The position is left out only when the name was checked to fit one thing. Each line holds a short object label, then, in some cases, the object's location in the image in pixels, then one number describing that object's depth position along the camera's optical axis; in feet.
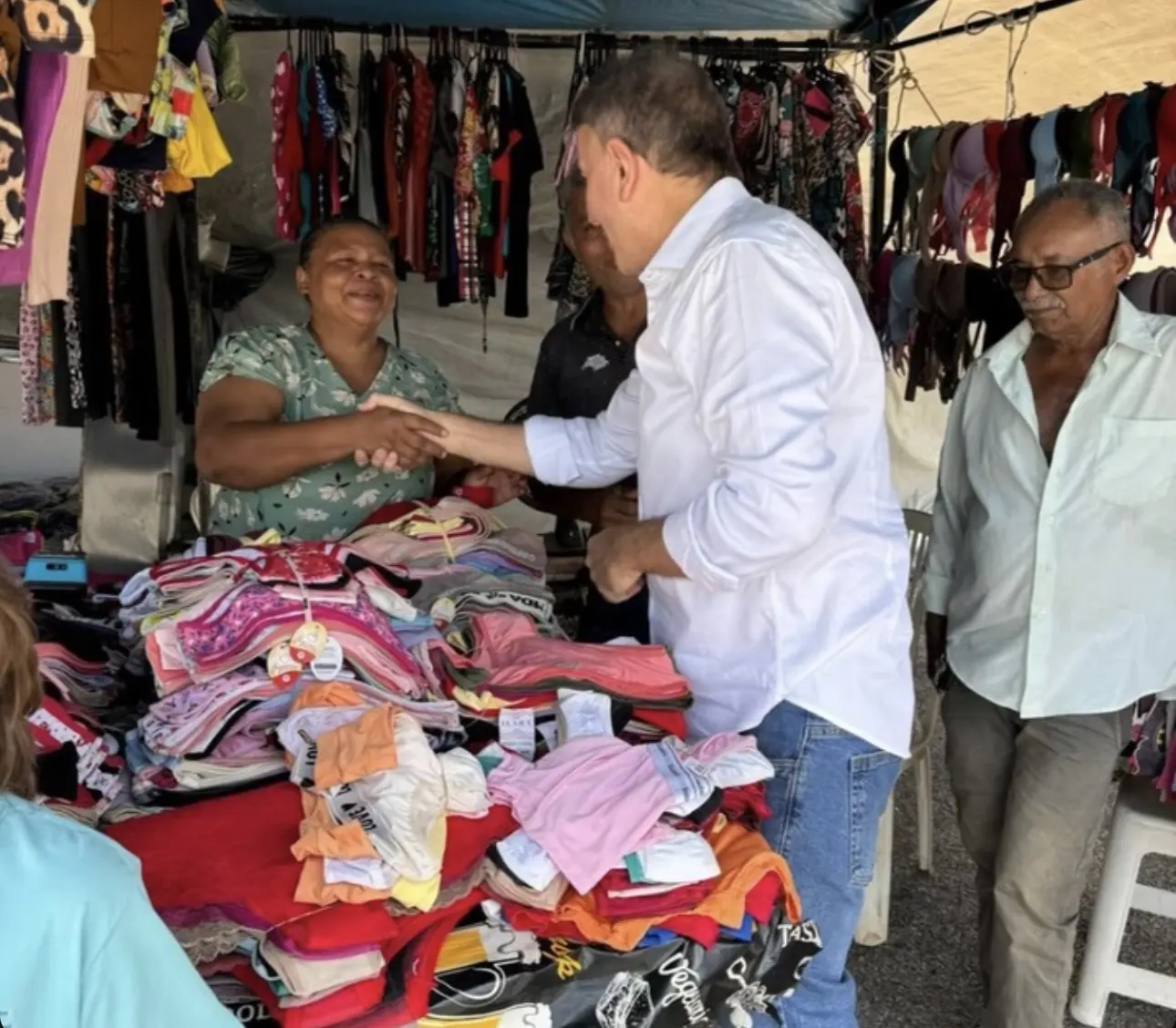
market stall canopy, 15.98
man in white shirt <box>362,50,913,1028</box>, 5.17
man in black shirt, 8.58
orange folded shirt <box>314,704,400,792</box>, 4.69
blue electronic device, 7.69
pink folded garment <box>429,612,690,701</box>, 5.85
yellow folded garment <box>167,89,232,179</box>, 11.40
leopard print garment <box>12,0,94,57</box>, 6.12
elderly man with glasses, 8.32
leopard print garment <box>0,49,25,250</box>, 6.20
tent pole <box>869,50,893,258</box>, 16.83
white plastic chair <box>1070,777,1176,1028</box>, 9.67
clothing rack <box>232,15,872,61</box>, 16.39
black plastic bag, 4.80
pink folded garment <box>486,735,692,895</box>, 4.81
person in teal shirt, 3.66
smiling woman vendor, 7.98
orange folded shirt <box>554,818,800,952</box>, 4.87
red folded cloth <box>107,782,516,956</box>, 4.37
